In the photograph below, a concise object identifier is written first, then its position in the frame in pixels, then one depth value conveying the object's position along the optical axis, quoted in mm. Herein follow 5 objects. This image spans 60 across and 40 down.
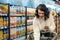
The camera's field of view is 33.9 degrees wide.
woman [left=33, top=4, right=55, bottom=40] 2087
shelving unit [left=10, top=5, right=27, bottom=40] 3141
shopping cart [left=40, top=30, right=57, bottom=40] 2145
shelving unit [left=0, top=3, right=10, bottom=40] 2767
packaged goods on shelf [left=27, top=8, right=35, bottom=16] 3901
